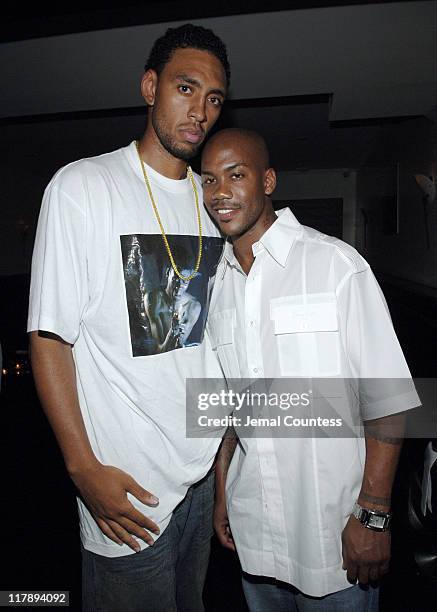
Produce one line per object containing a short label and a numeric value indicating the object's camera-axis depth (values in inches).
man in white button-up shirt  45.7
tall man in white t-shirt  42.1
